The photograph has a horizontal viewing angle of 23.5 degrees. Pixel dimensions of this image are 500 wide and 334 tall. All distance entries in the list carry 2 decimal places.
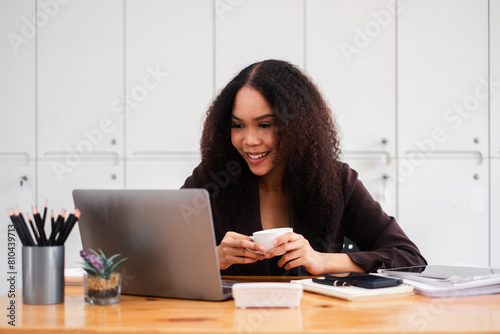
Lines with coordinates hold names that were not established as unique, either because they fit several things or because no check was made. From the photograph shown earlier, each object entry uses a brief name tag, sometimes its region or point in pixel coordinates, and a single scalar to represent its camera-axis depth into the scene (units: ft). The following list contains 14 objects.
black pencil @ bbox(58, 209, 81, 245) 6.71
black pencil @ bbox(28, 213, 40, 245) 6.67
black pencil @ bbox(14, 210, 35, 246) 6.65
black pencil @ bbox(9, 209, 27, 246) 6.64
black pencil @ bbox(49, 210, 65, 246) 6.68
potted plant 6.62
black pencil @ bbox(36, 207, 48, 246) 6.67
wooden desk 6.13
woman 8.57
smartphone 6.88
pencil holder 6.64
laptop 6.63
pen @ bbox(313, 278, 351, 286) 6.97
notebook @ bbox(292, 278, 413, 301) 6.75
